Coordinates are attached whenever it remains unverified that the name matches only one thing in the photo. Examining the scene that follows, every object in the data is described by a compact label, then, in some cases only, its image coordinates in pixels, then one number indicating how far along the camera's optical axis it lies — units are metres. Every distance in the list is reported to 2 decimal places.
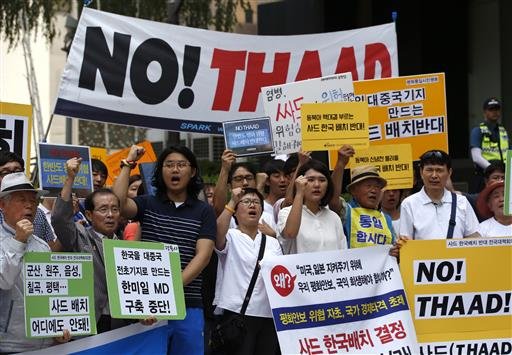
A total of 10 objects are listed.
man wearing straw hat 8.47
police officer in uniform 12.66
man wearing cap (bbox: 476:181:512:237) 8.88
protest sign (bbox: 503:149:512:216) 8.38
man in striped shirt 7.72
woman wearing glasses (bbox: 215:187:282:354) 8.04
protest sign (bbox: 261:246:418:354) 7.86
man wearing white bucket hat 6.57
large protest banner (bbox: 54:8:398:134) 9.68
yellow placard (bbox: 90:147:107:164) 11.78
